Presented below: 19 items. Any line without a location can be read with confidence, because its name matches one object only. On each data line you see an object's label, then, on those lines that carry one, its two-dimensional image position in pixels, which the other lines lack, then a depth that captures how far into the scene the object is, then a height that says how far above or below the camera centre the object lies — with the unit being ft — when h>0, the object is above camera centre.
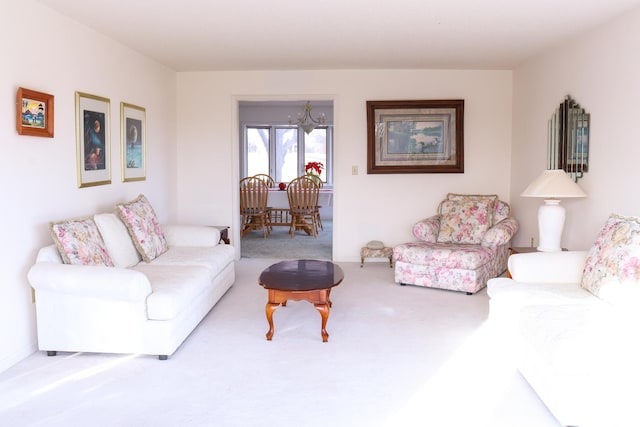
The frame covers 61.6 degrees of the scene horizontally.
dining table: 29.73 -0.63
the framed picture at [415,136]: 20.18 +2.00
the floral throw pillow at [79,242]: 11.15 -1.17
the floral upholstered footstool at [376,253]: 20.04 -2.39
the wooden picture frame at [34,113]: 10.73 +1.57
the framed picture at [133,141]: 15.93 +1.46
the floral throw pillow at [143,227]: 14.05 -1.06
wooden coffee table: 11.76 -2.15
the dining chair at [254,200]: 26.27 -0.56
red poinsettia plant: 31.32 +1.27
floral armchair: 16.12 -1.84
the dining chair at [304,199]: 26.73 -0.51
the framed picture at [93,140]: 13.35 +1.28
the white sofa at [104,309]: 10.48 -2.42
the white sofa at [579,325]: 7.48 -2.31
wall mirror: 14.44 +1.43
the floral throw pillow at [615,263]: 9.89 -1.42
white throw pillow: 13.02 -1.28
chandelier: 29.01 +3.87
